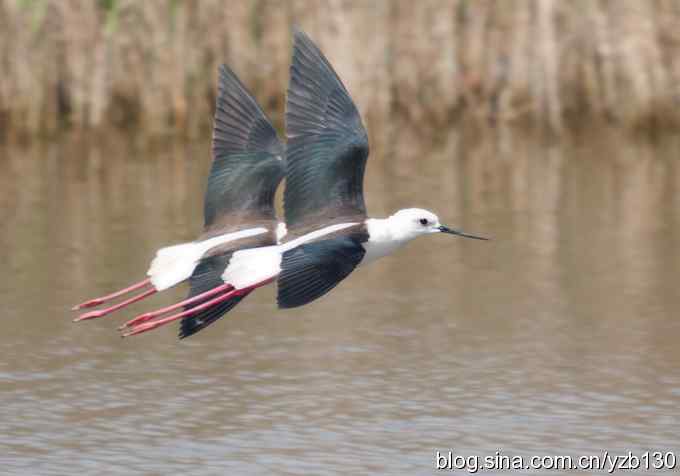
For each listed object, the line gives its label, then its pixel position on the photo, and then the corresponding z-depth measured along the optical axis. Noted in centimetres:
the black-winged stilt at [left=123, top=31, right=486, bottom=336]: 1413
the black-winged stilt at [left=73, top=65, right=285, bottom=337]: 1505
